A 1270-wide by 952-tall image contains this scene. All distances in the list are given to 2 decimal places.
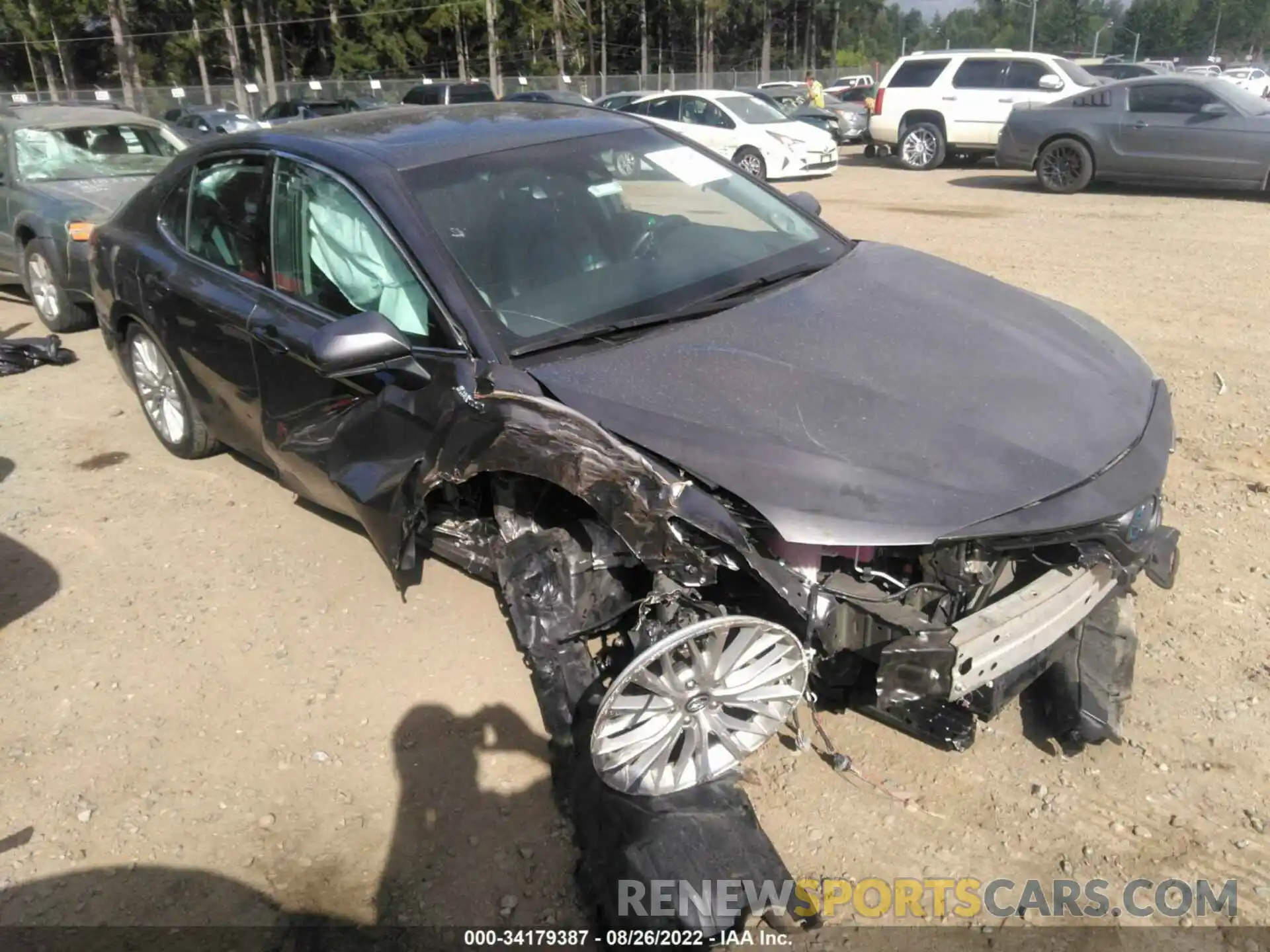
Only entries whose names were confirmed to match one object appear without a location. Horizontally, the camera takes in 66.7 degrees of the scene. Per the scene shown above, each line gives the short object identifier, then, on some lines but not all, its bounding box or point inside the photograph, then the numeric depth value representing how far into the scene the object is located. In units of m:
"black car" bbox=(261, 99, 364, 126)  21.19
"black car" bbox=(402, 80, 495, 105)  23.56
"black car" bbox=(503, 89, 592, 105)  20.42
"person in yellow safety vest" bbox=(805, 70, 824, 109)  23.53
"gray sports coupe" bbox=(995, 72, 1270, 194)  11.23
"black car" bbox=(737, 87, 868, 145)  19.84
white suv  14.73
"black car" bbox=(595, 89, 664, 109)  18.43
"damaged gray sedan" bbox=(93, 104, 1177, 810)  2.47
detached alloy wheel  2.52
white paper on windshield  3.97
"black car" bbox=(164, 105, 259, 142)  21.53
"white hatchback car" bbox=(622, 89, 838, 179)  14.99
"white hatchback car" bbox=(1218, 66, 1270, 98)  26.53
